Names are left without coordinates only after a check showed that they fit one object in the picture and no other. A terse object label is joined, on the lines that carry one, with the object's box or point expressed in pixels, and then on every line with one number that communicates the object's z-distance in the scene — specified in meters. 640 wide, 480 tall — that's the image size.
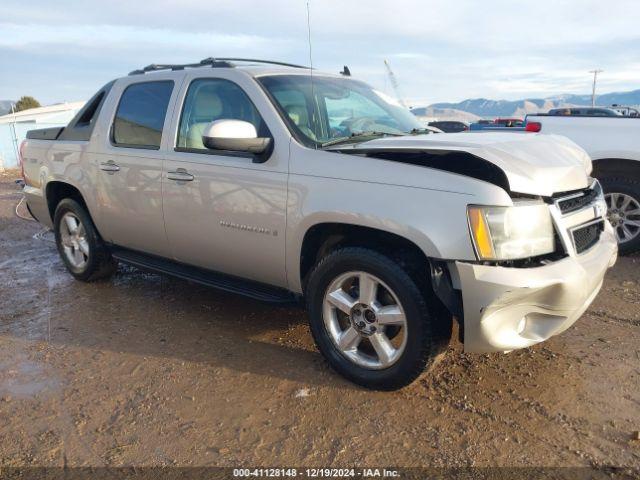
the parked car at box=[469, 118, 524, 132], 19.75
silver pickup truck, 2.77
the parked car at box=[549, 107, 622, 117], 17.62
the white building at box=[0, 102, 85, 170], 23.91
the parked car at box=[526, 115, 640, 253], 5.64
